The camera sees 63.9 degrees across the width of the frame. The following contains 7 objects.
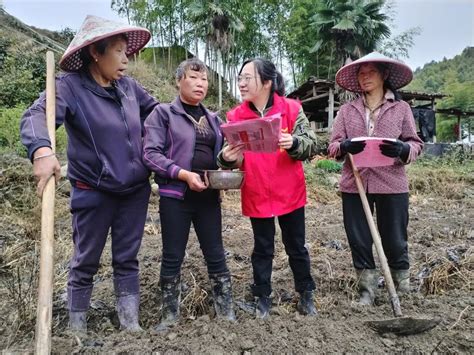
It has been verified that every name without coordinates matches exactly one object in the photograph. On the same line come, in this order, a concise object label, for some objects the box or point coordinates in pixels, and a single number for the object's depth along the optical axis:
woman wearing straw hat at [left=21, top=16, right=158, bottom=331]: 1.94
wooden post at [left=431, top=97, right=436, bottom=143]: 17.87
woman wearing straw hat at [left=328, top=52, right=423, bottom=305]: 2.40
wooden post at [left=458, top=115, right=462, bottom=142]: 21.57
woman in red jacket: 2.24
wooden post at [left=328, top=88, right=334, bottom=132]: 16.78
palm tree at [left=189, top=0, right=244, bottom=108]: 21.56
